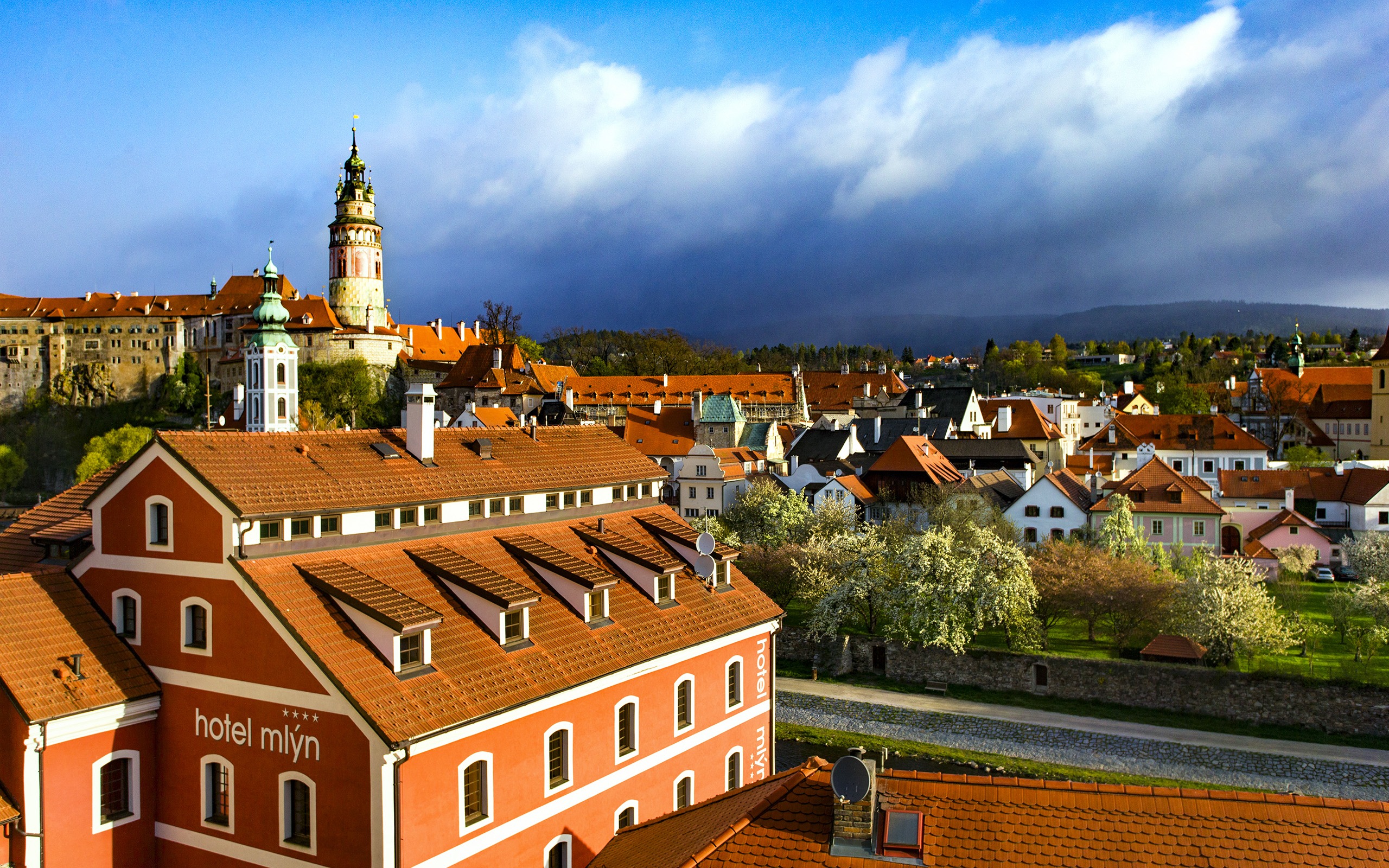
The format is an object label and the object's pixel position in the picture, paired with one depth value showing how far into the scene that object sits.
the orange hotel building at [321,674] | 16.52
